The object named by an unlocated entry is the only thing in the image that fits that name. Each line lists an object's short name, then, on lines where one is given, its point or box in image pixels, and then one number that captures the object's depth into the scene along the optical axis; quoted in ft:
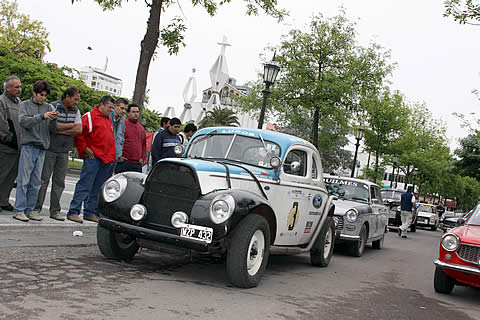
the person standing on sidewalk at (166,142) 31.53
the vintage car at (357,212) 33.78
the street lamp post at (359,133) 91.30
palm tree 198.88
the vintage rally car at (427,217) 99.82
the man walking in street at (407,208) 61.87
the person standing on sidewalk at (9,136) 25.41
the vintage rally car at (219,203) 17.67
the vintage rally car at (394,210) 72.59
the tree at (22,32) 143.54
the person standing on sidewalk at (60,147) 26.07
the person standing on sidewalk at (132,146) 30.30
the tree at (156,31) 36.19
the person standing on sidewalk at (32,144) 24.29
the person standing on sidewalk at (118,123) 28.89
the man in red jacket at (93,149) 27.20
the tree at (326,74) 84.02
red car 21.81
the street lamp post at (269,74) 49.06
